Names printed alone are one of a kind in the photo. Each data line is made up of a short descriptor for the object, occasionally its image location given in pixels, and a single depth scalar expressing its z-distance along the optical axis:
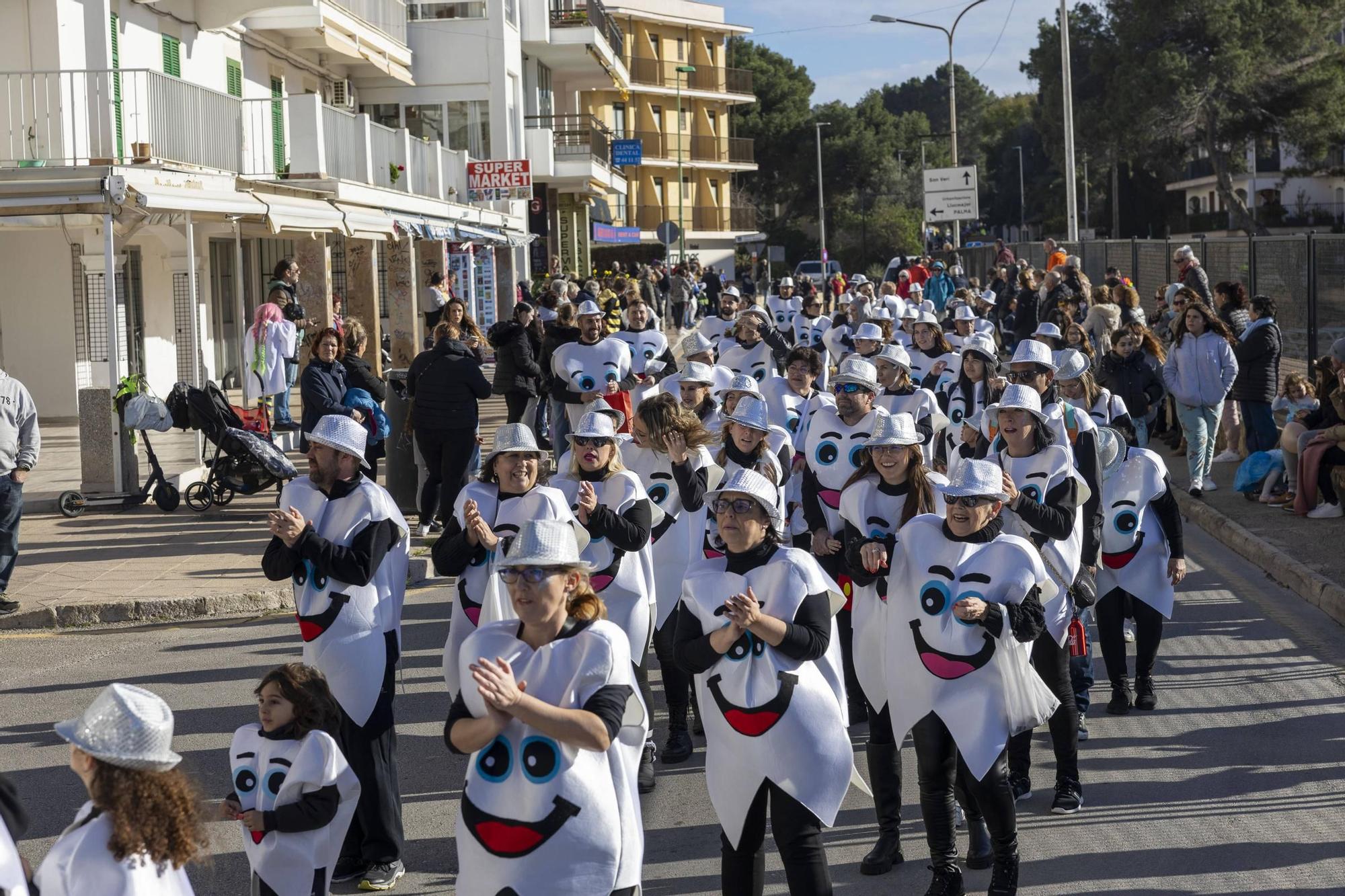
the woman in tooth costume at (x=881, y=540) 6.46
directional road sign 41.81
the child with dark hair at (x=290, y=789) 5.18
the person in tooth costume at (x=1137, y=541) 8.41
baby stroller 14.86
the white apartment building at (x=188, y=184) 17.17
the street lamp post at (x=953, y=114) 46.47
